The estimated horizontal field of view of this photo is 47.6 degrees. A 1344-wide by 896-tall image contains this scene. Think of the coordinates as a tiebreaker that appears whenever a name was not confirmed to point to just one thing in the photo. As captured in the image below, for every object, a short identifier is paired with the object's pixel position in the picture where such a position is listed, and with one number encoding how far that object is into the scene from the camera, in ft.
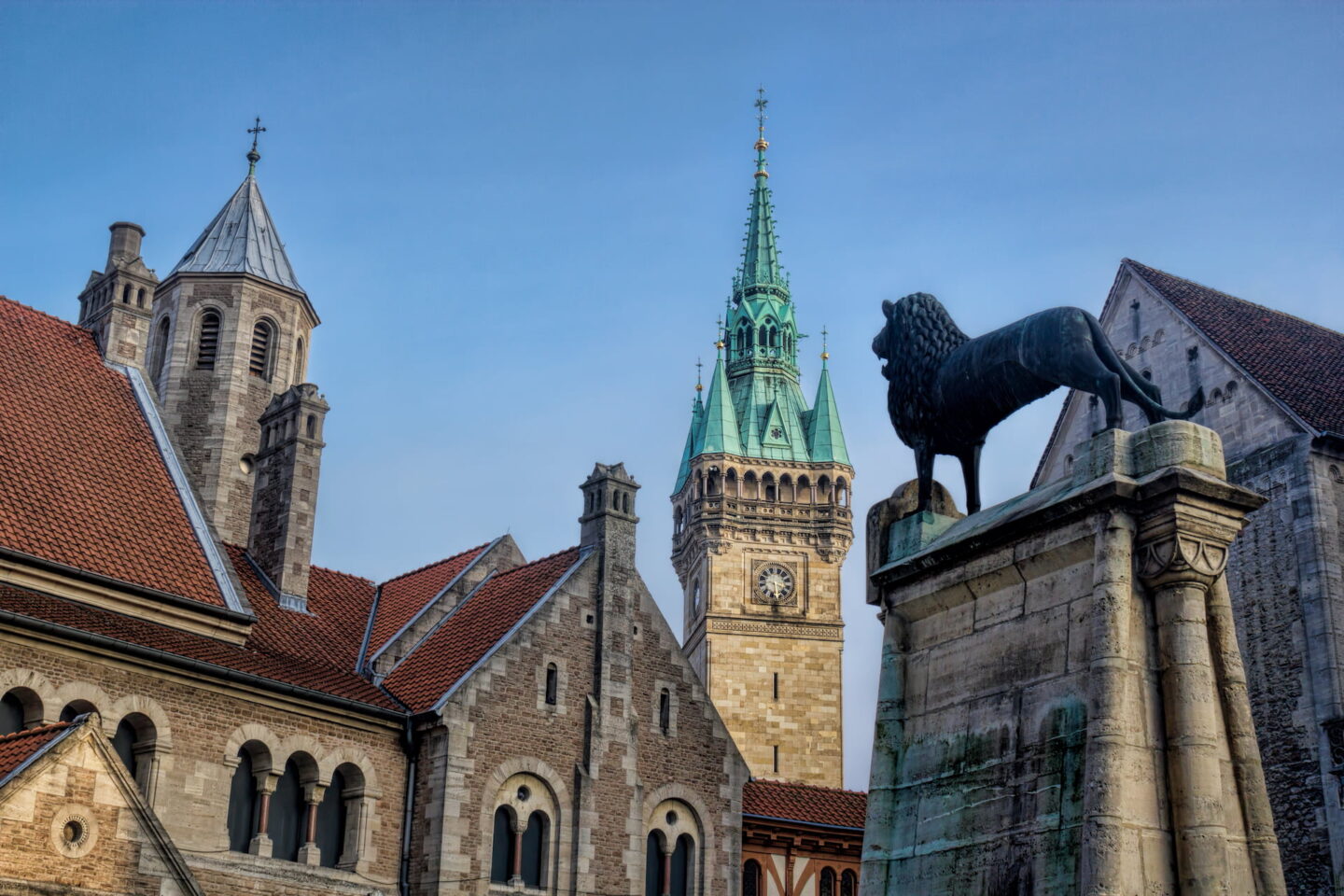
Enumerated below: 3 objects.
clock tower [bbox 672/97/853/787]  279.90
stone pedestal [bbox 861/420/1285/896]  31.17
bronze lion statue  36.24
